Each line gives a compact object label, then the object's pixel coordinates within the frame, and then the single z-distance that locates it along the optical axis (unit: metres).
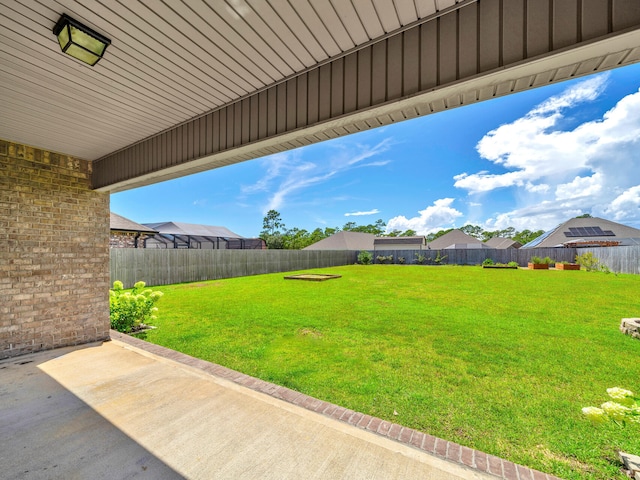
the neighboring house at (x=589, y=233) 26.94
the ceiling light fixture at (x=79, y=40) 1.72
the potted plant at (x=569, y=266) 17.30
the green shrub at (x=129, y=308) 4.81
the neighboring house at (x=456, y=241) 37.12
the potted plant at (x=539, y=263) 18.34
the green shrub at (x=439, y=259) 25.18
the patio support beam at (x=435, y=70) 1.45
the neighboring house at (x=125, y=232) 13.68
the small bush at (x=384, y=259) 26.44
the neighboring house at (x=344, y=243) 33.72
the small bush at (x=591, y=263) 16.19
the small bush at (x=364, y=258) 25.41
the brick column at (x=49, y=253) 3.47
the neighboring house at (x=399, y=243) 37.38
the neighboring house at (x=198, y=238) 21.80
